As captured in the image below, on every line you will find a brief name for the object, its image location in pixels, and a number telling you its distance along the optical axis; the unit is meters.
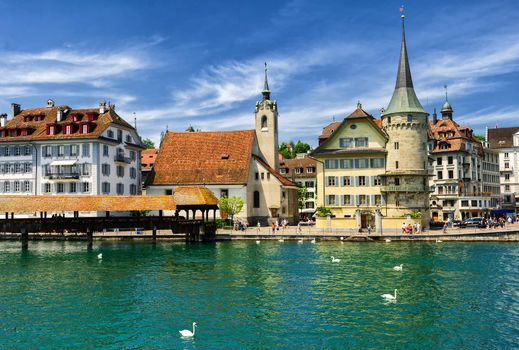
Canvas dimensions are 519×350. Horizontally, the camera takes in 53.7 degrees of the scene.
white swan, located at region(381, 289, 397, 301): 26.12
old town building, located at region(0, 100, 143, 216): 68.81
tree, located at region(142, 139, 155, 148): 142.00
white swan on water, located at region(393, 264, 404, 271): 35.19
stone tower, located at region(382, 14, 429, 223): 63.62
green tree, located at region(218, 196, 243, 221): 70.06
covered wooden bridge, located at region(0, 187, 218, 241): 53.91
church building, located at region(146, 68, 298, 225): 74.38
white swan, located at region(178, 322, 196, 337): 20.28
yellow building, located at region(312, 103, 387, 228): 65.81
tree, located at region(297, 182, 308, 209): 99.56
